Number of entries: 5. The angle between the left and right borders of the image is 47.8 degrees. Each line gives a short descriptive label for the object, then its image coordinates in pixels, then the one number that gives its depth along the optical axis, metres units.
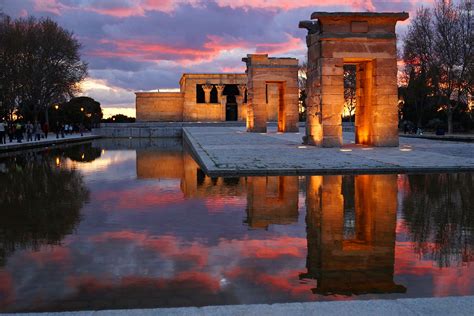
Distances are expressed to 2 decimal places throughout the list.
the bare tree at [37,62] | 42.53
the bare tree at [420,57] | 43.47
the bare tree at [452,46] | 40.91
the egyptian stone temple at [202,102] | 71.00
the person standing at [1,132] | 32.28
